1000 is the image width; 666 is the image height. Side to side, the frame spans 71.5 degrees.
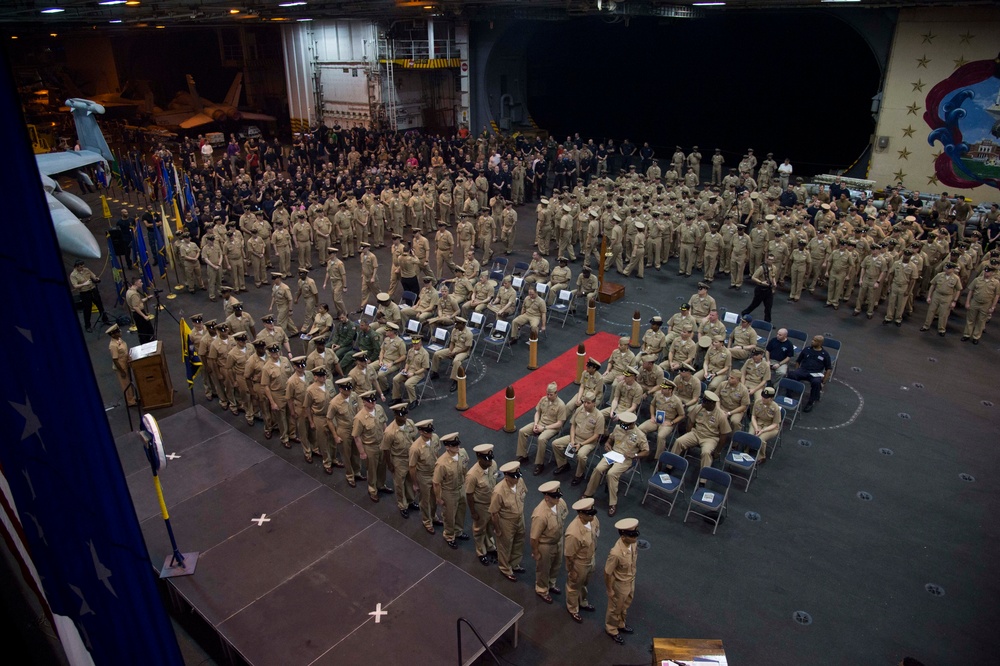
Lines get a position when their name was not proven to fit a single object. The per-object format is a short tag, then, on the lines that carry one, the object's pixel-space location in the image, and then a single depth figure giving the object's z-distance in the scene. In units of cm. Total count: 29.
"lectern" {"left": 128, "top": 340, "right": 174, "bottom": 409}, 1145
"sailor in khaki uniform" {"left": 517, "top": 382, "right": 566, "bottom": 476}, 979
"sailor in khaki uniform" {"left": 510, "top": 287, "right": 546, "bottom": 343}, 1356
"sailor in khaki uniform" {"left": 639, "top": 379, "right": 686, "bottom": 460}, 991
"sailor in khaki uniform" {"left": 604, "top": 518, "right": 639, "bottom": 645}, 674
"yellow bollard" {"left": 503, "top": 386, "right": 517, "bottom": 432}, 1090
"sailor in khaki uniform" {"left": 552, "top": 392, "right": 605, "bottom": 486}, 945
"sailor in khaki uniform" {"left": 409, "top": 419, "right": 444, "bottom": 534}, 830
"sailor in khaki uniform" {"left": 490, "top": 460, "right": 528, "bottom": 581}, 750
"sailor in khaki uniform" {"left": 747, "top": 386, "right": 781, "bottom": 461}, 979
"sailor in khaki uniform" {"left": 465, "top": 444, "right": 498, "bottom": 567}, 784
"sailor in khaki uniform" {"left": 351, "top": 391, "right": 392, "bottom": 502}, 884
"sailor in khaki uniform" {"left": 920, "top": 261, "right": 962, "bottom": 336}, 1397
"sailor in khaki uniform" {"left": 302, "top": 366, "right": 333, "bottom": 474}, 946
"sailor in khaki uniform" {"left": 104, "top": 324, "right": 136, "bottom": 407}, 1126
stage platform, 659
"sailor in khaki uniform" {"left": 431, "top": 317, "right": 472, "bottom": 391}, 1223
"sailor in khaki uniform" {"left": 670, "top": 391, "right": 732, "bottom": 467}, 943
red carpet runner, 1145
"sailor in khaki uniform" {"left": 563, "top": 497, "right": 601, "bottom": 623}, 703
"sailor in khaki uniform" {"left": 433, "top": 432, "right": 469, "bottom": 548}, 802
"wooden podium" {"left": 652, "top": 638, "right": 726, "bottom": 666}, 582
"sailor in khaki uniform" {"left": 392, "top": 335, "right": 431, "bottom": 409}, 1148
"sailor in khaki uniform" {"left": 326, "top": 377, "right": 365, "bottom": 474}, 917
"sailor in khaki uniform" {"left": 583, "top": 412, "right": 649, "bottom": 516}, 897
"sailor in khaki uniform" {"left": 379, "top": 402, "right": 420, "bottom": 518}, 864
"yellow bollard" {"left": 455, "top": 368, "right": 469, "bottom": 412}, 1153
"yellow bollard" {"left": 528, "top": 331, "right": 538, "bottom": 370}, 1282
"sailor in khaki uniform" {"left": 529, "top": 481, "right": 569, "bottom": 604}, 724
